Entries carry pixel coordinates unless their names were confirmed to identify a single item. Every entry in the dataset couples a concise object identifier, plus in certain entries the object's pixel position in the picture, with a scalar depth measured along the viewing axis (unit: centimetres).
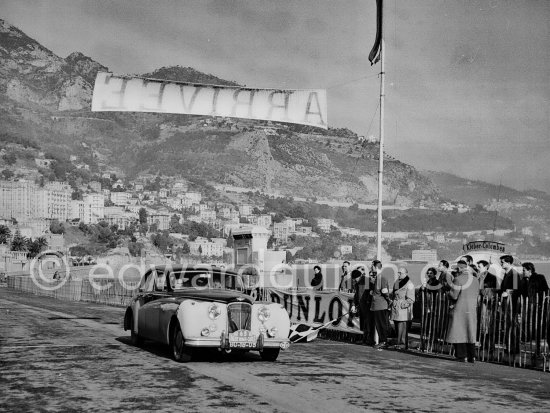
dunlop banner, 1727
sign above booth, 3108
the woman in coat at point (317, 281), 1922
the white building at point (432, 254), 19140
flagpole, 1958
